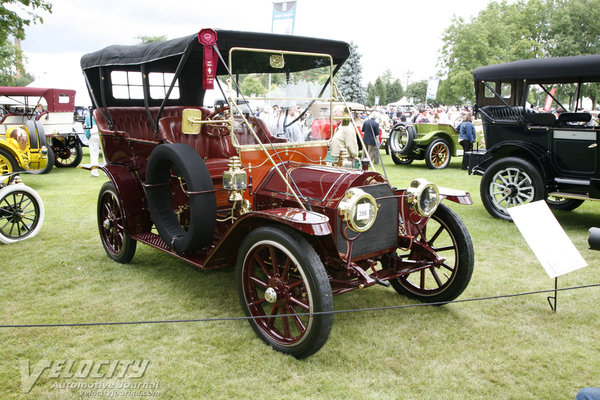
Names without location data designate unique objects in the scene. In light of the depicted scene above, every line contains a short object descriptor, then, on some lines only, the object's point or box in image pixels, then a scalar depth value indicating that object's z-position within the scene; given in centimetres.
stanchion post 377
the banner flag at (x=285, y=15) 1384
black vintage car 605
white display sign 364
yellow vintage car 971
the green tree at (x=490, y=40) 3331
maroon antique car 315
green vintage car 1255
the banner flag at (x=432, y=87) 2422
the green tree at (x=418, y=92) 7675
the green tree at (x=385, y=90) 7294
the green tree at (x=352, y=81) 3362
